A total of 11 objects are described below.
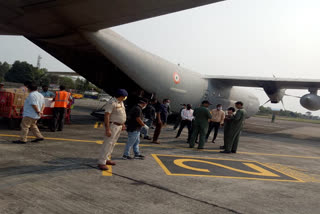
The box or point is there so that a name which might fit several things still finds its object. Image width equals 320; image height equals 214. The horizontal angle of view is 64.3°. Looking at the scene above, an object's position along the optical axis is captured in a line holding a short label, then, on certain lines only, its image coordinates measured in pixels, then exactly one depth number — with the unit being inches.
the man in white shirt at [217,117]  483.5
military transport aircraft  232.1
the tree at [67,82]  4249.5
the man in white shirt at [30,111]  300.7
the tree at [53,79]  3968.0
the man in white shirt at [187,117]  473.4
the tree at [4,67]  5308.1
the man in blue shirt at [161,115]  406.6
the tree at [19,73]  3368.6
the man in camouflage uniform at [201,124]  386.9
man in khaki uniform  229.5
